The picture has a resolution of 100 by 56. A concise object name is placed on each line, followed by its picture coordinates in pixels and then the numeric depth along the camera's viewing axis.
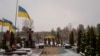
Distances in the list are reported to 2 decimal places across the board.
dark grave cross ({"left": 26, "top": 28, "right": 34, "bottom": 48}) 17.55
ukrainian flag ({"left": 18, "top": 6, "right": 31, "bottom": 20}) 11.16
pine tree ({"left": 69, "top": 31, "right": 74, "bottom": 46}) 21.14
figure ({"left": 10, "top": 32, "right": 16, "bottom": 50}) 11.03
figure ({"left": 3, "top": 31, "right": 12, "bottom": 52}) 9.89
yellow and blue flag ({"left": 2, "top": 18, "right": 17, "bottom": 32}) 11.15
